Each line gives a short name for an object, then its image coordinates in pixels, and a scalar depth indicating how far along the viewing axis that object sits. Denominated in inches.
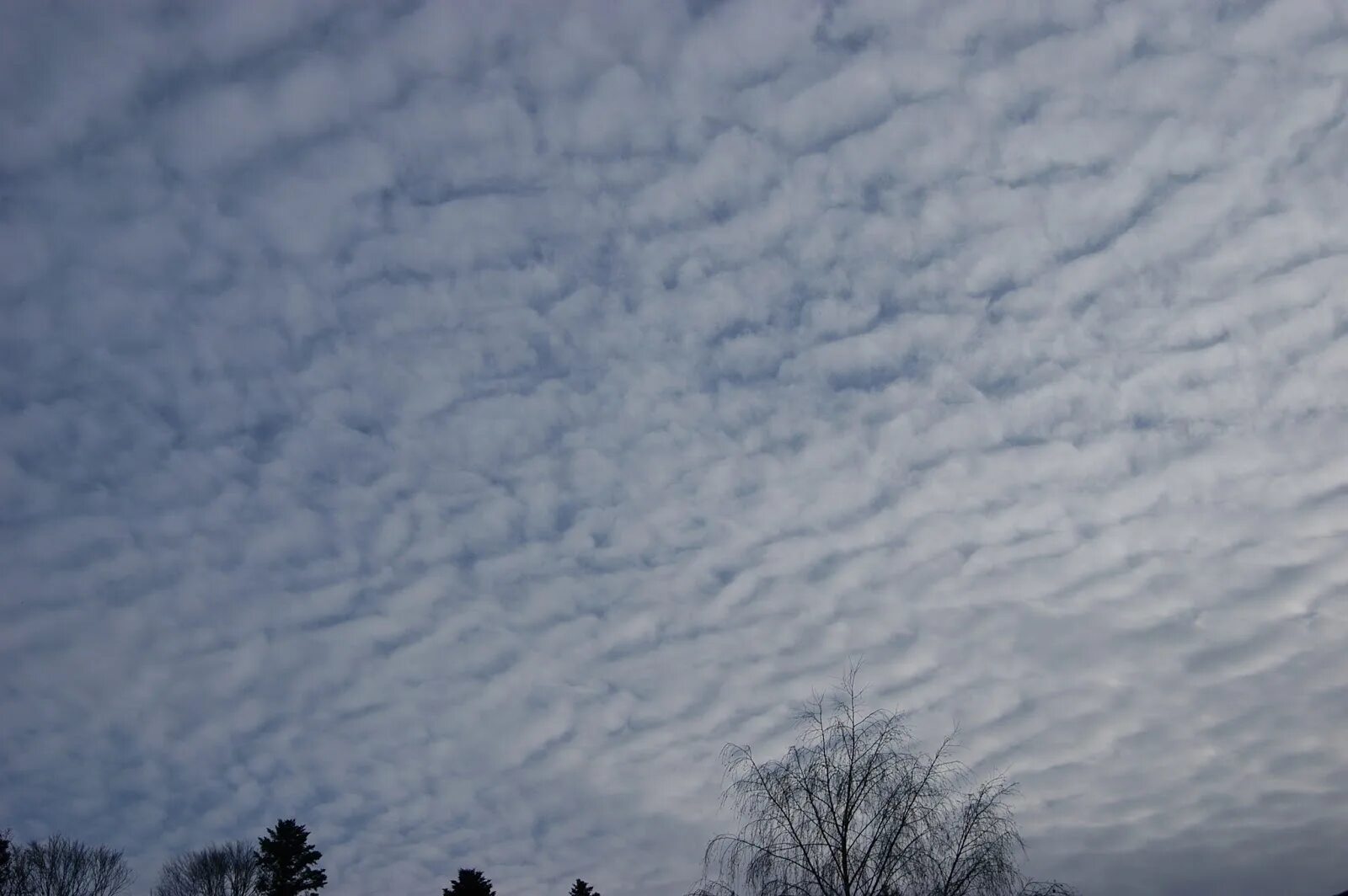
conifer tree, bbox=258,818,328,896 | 2458.2
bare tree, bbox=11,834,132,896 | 2509.8
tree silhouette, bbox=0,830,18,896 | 2427.4
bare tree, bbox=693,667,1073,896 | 1068.5
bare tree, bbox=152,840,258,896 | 2783.0
